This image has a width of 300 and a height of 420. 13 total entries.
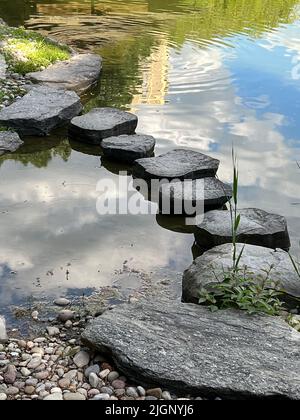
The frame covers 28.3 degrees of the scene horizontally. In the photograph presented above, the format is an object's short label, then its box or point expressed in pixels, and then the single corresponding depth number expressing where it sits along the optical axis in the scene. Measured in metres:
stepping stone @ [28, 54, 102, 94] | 10.15
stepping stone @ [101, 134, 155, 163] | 7.39
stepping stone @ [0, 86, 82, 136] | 8.05
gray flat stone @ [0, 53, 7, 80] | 10.17
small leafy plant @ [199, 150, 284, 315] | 4.18
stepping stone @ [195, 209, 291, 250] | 5.45
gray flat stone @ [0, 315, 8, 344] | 4.09
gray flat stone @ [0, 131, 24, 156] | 7.64
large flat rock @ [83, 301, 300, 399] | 3.47
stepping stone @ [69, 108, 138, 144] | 7.98
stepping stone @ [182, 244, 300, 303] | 4.56
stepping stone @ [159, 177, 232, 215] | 6.16
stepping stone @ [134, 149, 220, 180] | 6.79
